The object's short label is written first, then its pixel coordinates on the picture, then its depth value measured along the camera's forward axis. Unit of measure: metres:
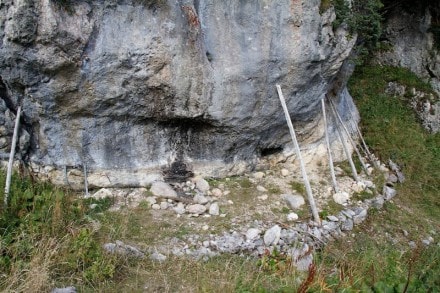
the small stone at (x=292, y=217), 5.94
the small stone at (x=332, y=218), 6.13
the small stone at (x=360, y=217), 6.41
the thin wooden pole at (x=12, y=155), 5.09
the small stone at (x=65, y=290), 4.01
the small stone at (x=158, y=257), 4.85
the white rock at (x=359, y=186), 6.97
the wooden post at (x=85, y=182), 5.82
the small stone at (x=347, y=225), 6.18
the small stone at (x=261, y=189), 6.45
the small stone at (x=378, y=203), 6.84
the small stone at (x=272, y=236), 5.50
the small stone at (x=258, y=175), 6.79
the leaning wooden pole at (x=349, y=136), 7.55
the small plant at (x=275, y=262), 4.67
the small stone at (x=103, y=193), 5.83
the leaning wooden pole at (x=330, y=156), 6.78
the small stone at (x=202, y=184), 6.27
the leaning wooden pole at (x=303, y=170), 6.01
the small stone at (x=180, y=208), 5.80
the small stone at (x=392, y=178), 7.66
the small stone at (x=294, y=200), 6.18
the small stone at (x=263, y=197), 6.26
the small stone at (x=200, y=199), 6.01
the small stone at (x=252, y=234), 5.51
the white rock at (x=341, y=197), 6.59
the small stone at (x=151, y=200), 5.87
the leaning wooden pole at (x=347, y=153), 7.20
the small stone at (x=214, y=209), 5.84
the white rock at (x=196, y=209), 5.82
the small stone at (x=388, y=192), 7.20
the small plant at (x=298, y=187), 6.55
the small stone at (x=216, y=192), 6.22
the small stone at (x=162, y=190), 6.00
